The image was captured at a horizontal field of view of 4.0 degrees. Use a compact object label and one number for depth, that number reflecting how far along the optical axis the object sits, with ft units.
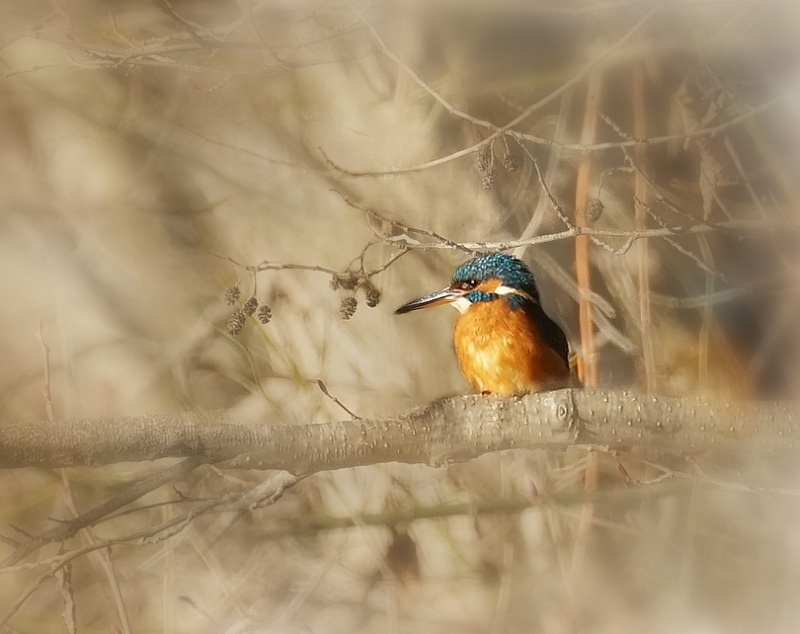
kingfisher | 22.06
